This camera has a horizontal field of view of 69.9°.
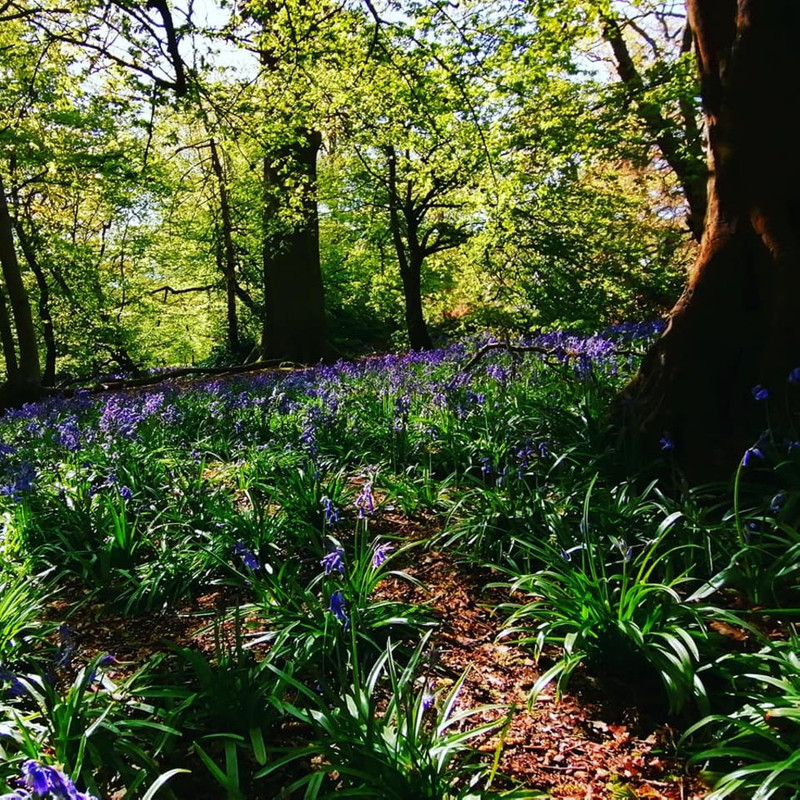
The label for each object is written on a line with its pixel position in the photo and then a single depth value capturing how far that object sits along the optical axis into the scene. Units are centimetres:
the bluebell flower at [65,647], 196
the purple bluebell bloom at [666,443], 307
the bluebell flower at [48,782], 103
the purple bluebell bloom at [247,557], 242
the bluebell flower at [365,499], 264
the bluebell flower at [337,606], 201
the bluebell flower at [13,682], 179
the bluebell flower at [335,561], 213
